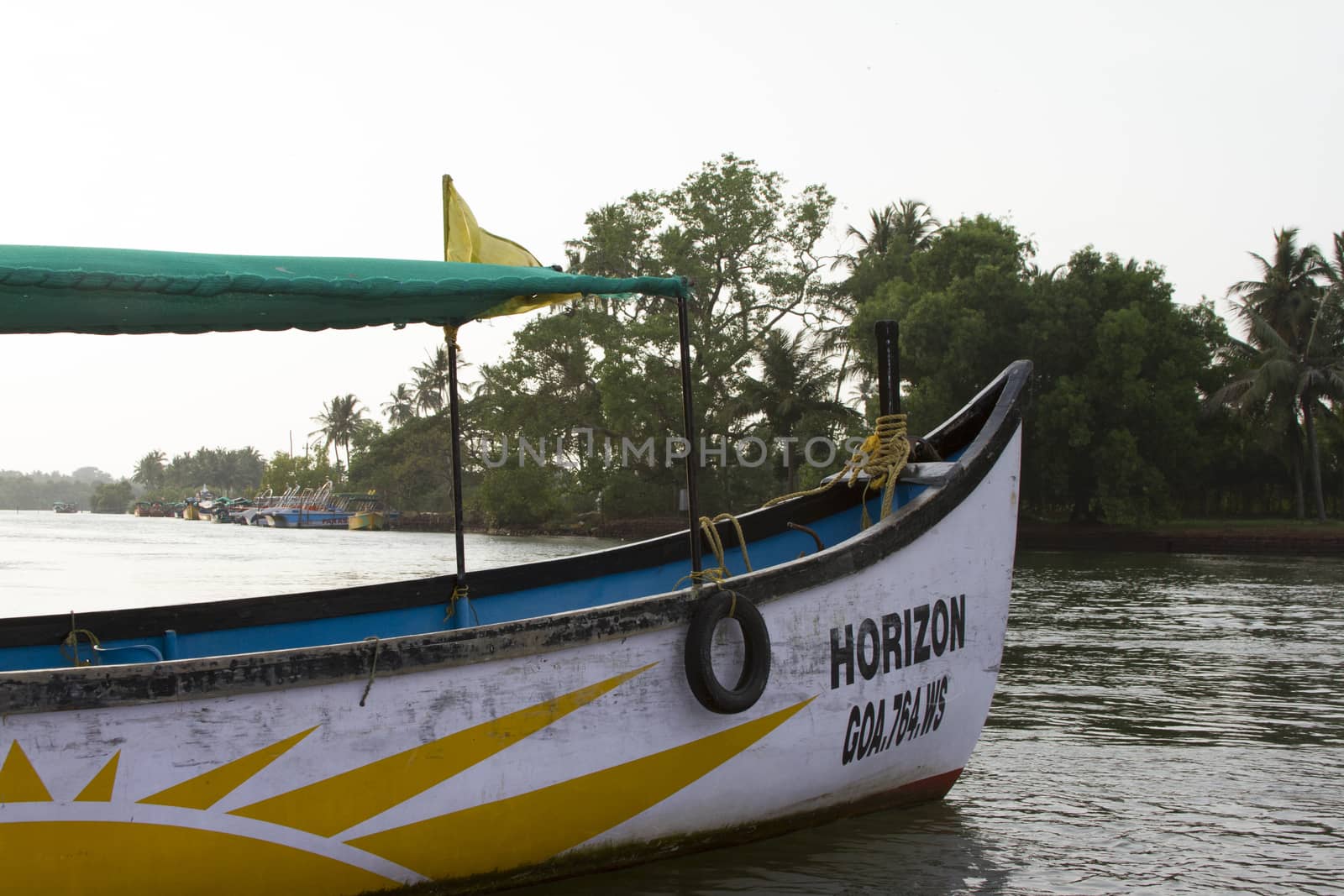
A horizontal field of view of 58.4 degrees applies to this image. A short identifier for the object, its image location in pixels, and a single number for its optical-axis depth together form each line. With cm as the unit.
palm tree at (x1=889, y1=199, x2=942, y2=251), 4653
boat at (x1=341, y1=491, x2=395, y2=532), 6556
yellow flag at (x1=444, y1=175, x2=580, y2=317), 457
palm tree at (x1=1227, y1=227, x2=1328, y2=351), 3706
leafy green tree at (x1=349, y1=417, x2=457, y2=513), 7100
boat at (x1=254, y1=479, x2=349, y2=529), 7088
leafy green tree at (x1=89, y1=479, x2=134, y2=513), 14375
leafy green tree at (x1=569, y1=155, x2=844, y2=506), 4459
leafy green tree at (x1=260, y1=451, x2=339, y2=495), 9275
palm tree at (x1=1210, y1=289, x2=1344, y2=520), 3378
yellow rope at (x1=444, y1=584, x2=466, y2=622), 540
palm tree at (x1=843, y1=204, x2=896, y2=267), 4847
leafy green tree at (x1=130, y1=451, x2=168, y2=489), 15500
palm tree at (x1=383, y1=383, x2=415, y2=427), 9406
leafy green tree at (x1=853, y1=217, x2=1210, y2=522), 3297
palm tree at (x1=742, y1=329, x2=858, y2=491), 4159
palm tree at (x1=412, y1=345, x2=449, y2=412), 8812
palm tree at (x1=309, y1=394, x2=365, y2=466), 10419
